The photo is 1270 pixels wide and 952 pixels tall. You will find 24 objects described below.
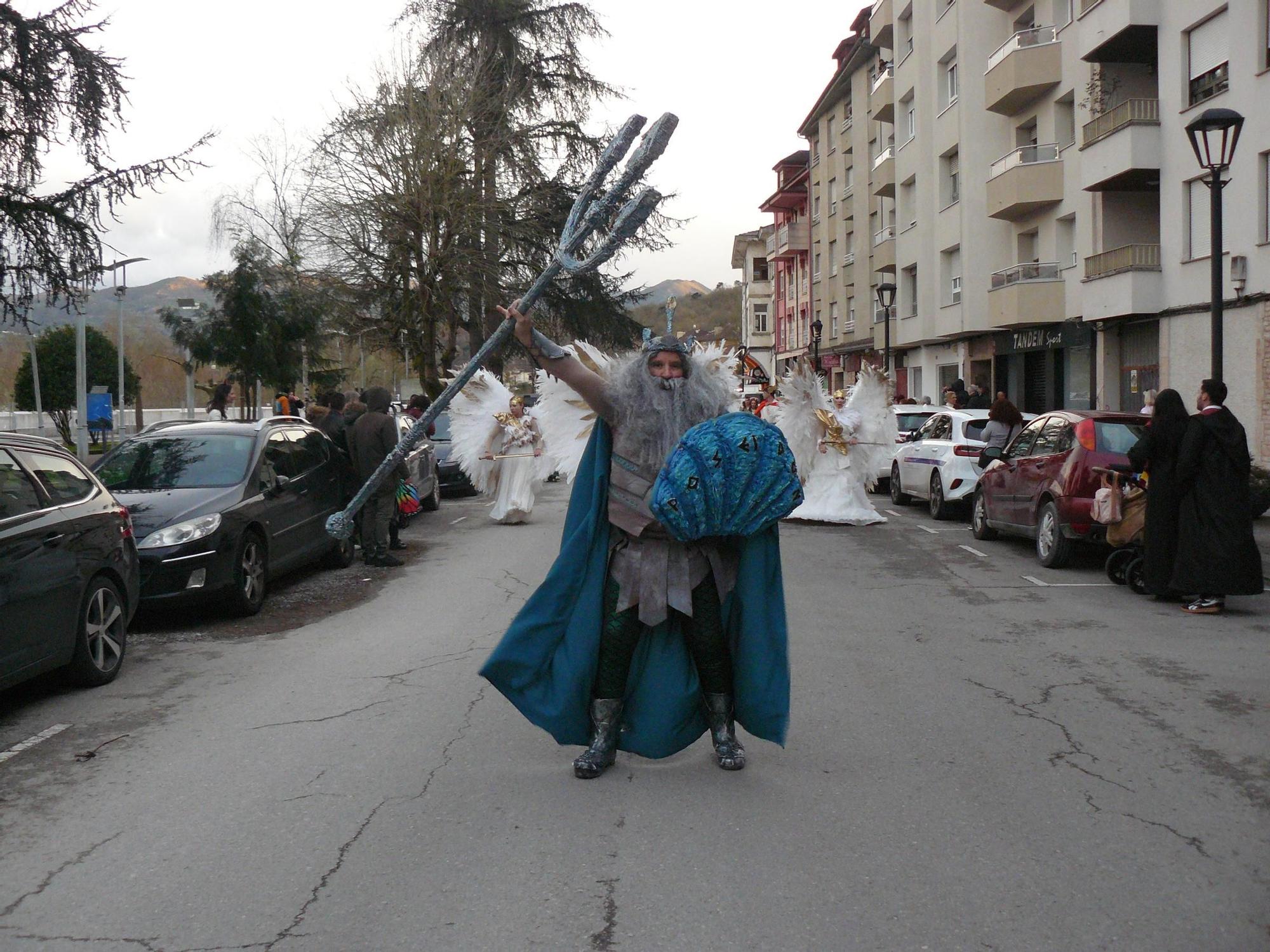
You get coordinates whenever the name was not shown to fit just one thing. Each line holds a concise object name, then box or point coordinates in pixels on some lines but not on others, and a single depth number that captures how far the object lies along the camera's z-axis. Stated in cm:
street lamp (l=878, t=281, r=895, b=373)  2965
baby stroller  991
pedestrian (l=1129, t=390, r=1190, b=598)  895
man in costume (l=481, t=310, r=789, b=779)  466
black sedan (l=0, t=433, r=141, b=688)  601
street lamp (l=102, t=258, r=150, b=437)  3183
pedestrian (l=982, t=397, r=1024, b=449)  1506
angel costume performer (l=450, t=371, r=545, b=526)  1639
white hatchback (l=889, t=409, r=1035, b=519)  1617
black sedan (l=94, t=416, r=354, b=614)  867
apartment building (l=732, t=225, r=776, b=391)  8719
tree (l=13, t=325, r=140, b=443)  4259
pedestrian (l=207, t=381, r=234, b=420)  2516
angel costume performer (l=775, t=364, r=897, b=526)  1591
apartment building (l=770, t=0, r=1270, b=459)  2055
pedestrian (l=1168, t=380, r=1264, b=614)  884
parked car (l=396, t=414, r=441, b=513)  1680
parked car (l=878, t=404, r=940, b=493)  2089
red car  1098
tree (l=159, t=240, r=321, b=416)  2808
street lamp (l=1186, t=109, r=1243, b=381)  1201
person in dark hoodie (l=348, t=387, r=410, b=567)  1222
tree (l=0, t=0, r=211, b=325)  1344
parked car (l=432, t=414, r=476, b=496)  2084
